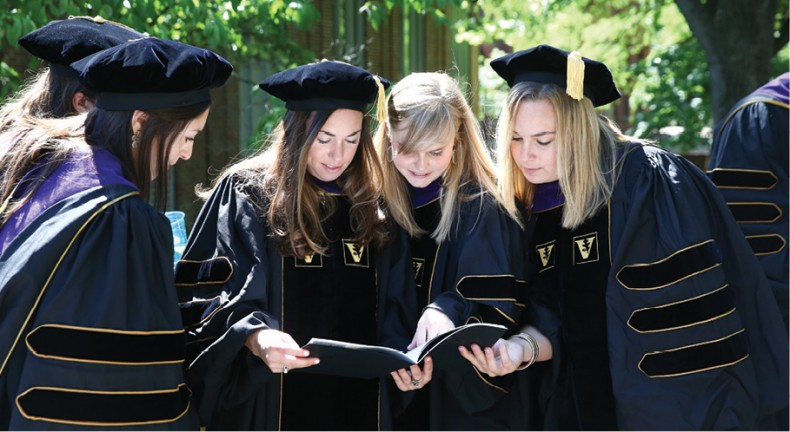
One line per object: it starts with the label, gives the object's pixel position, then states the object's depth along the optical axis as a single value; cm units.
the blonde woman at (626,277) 300
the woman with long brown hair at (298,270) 304
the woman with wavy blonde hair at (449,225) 321
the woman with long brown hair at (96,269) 238
